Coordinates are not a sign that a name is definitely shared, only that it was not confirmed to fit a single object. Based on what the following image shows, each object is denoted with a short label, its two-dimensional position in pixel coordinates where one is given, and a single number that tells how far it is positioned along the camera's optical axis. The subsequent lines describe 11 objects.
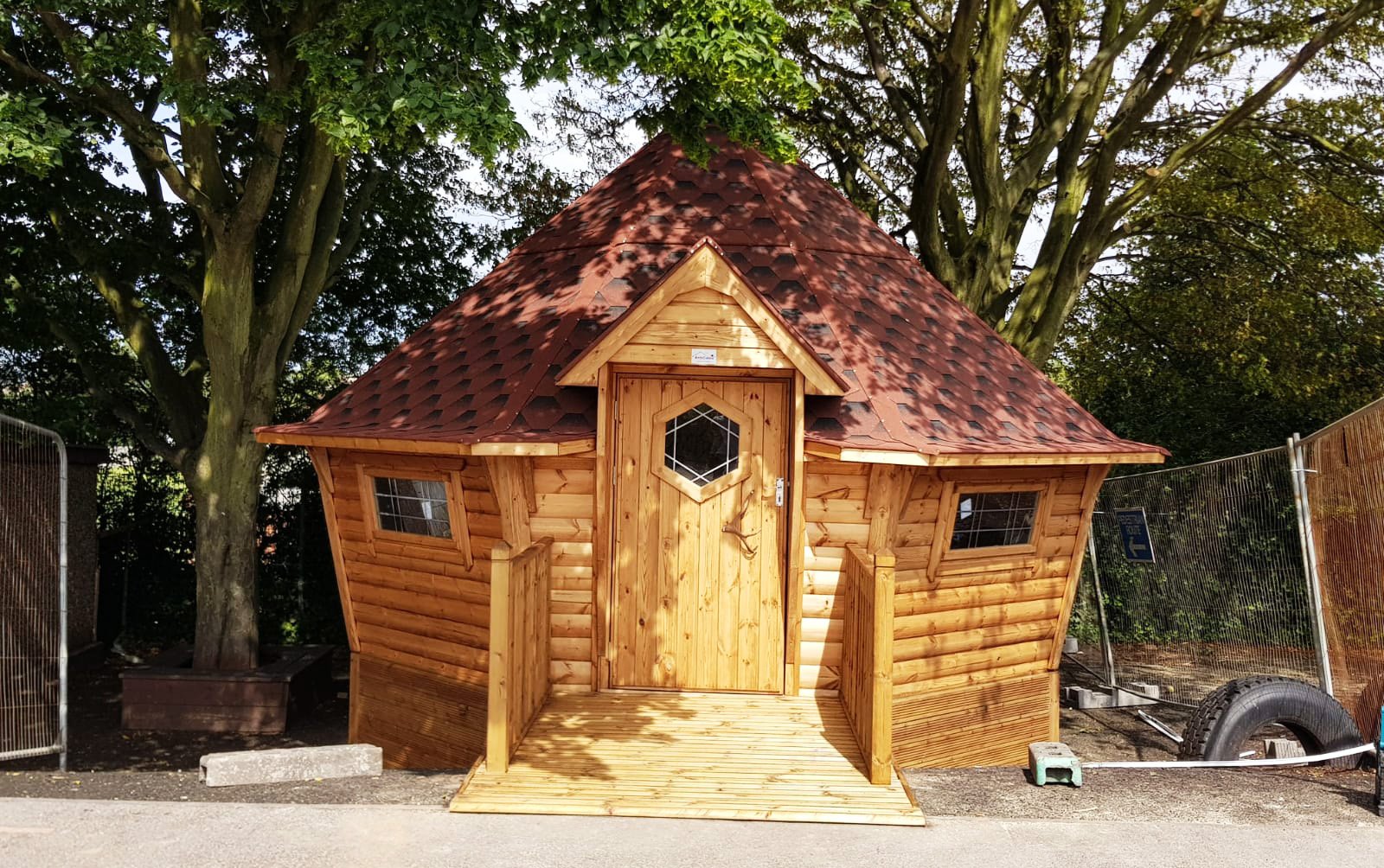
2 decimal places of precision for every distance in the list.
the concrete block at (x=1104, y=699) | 11.69
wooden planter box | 10.37
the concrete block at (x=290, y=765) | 6.20
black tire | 6.96
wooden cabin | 7.64
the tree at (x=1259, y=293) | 13.95
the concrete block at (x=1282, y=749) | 6.91
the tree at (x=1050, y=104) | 11.66
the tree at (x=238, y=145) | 7.25
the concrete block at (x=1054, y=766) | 6.31
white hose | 6.45
